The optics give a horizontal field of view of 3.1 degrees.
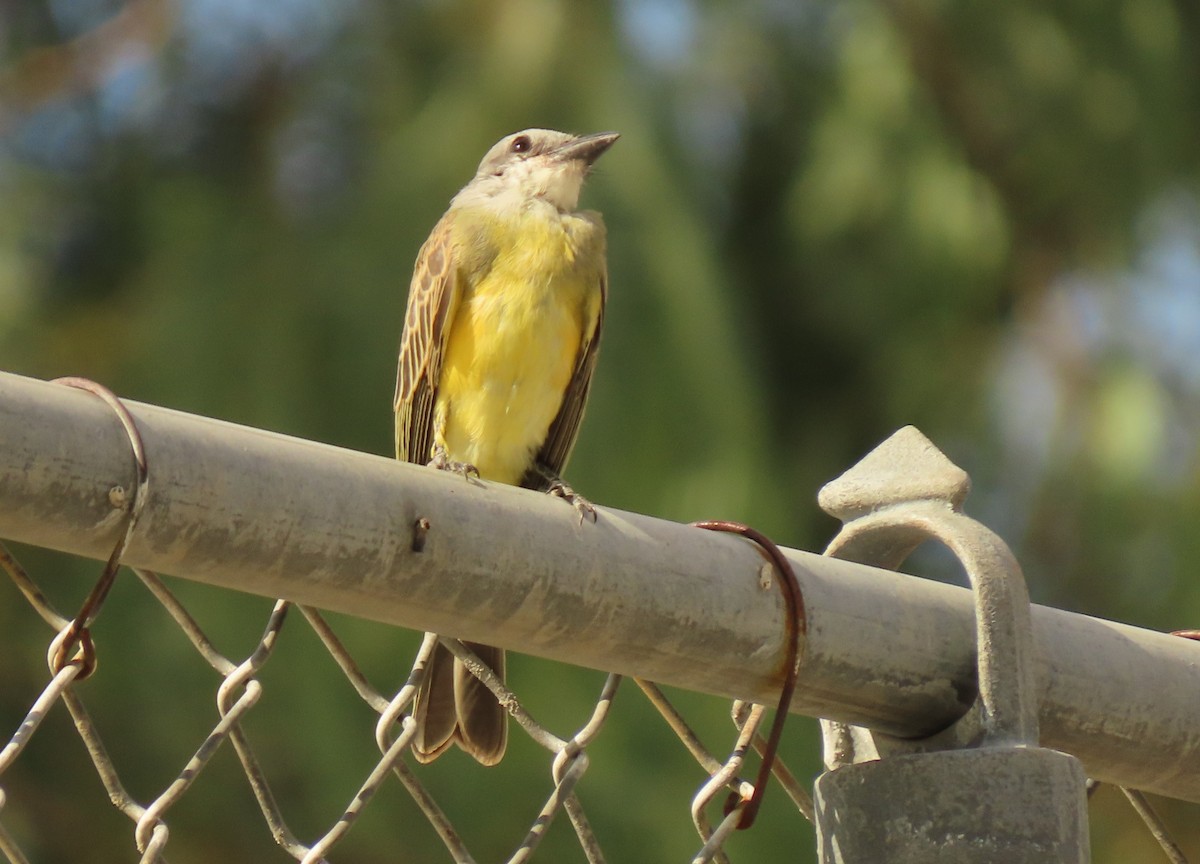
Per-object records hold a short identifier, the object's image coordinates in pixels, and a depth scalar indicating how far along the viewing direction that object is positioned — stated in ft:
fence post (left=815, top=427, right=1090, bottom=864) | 18.94
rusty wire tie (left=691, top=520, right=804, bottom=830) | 18.97
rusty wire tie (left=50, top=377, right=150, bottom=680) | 18.67
